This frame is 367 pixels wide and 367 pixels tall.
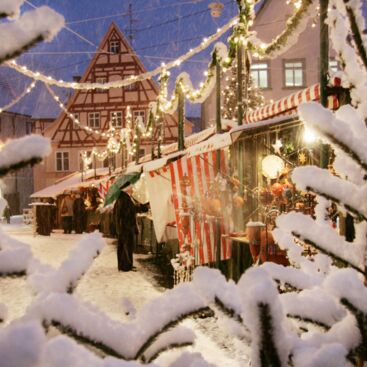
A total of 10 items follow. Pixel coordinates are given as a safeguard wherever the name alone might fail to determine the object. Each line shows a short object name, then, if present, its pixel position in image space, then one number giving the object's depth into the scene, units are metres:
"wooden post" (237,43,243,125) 8.08
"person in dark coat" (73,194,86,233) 23.56
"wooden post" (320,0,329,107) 3.31
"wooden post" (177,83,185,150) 10.86
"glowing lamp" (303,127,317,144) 6.76
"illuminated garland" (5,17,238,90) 9.31
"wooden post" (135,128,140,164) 17.94
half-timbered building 38.47
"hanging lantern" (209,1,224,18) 13.24
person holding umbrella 11.77
